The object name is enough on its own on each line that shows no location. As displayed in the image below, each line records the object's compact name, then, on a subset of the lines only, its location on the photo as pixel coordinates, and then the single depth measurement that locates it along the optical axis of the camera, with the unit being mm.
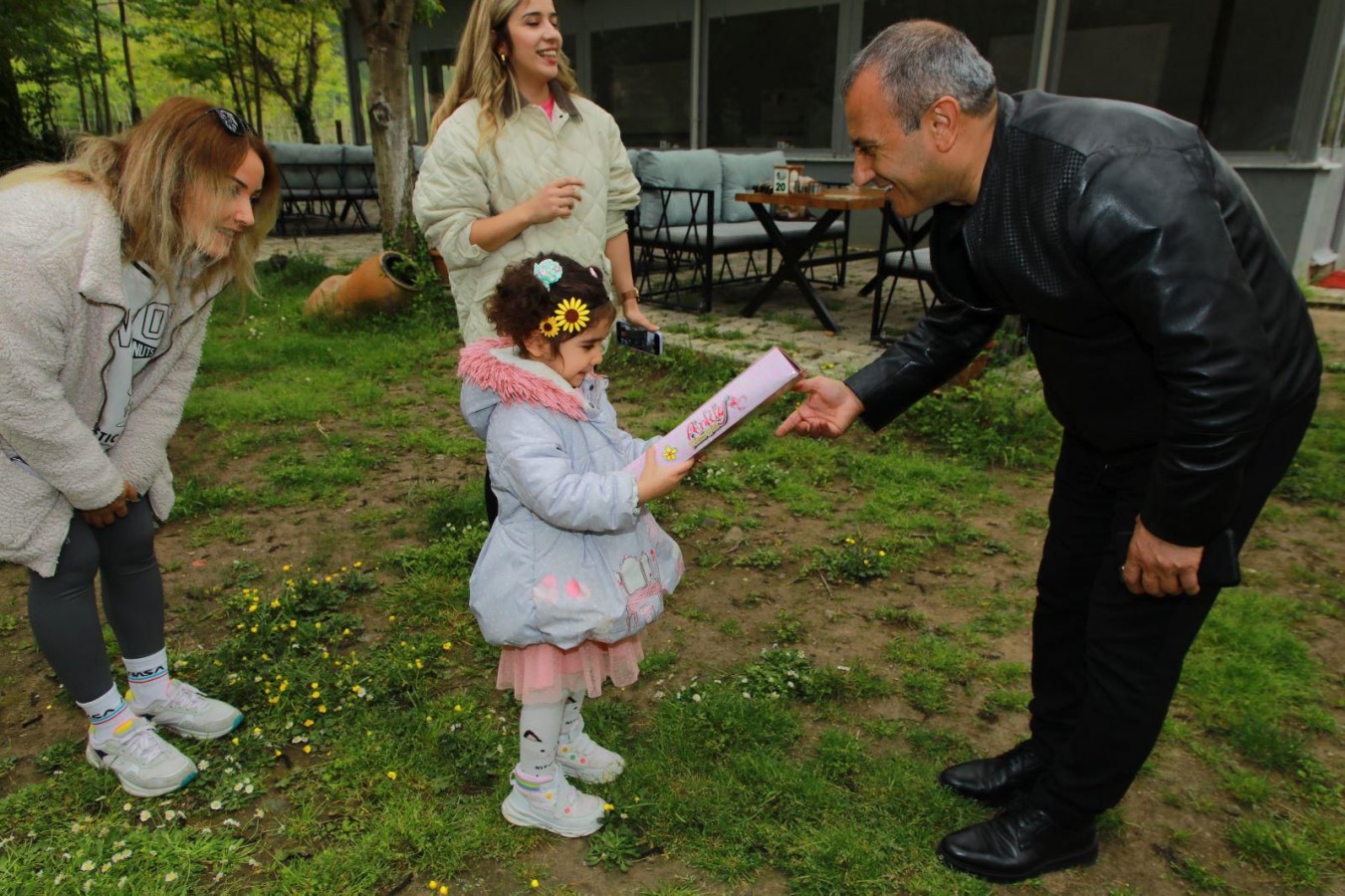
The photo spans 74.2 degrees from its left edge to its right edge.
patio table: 6677
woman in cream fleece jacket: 1936
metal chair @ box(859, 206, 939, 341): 6367
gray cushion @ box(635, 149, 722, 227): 8016
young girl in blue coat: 1921
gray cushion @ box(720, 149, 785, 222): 8734
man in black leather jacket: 1506
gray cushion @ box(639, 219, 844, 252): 7656
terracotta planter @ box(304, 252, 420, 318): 7457
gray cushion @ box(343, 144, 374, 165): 14241
